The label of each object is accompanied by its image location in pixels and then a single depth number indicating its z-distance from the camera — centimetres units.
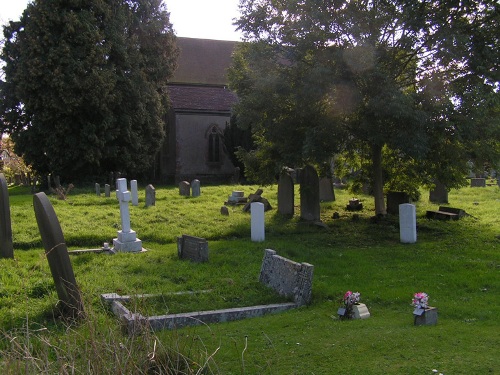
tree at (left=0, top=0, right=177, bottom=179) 2738
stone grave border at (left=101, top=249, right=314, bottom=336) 608
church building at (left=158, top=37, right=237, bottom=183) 3875
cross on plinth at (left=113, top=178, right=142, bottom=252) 1108
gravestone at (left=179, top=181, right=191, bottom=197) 2241
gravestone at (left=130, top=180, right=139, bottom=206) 1888
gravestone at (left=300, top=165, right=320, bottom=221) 1525
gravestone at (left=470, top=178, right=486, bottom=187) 2628
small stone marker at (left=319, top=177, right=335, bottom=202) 2077
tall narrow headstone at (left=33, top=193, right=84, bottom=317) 632
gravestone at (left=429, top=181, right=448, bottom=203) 1984
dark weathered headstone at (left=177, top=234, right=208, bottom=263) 976
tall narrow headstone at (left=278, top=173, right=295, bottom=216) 1650
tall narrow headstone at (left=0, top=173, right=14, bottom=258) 961
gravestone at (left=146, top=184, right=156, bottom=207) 1838
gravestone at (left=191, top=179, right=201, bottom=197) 2219
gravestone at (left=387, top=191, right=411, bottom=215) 1697
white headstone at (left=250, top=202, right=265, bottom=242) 1241
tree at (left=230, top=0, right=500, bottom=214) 1274
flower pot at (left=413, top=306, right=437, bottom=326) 598
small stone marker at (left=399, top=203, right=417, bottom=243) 1234
